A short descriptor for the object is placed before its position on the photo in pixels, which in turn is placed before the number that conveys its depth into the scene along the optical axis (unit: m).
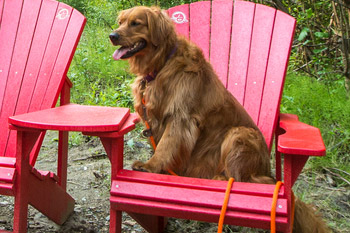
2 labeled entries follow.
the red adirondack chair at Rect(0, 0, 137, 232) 3.03
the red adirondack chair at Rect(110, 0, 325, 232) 2.87
